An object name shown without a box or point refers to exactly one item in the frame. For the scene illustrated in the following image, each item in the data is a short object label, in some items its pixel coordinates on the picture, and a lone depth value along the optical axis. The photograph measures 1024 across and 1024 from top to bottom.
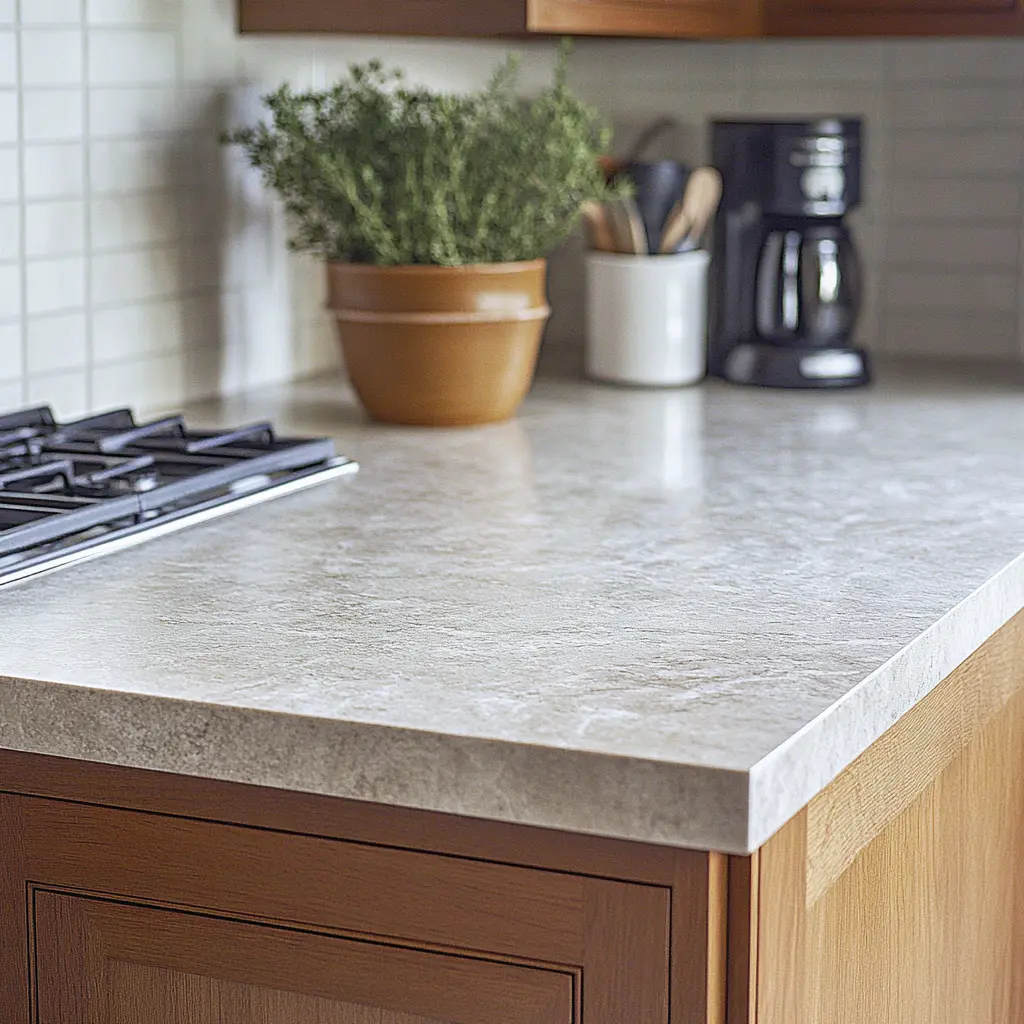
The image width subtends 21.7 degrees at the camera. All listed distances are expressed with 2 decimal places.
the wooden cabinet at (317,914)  1.80
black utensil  3.02
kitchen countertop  1.74
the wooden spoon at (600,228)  3.02
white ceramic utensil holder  3.02
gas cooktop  2.18
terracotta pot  2.69
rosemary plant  2.69
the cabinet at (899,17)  2.96
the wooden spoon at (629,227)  3.01
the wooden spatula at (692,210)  3.01
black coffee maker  3.01
